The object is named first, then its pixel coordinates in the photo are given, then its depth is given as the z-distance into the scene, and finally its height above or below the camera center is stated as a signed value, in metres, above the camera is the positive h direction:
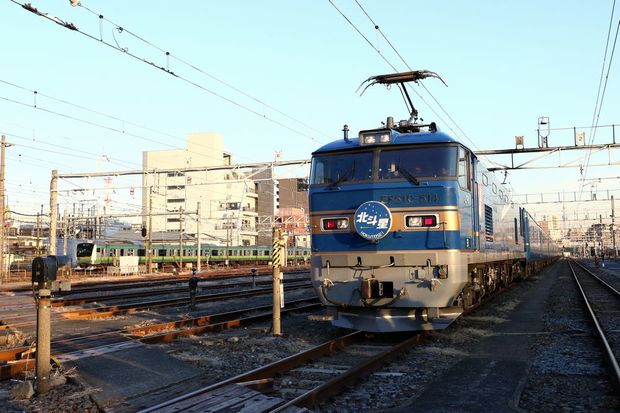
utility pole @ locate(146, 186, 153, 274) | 48.72 -0.76
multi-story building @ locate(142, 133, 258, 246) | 100.31 +10.82
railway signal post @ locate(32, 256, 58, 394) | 7.23 -0.83
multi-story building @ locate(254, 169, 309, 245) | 118.68 +10.96
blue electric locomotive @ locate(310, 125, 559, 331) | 10.22 +0.32
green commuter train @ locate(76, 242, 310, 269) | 53.84 -0.60
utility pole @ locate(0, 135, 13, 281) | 31.38 +3.71
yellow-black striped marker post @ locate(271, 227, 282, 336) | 11.74 -0.66
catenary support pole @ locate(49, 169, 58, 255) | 30.29 +2.36
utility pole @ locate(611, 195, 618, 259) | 68.01 +3.63
